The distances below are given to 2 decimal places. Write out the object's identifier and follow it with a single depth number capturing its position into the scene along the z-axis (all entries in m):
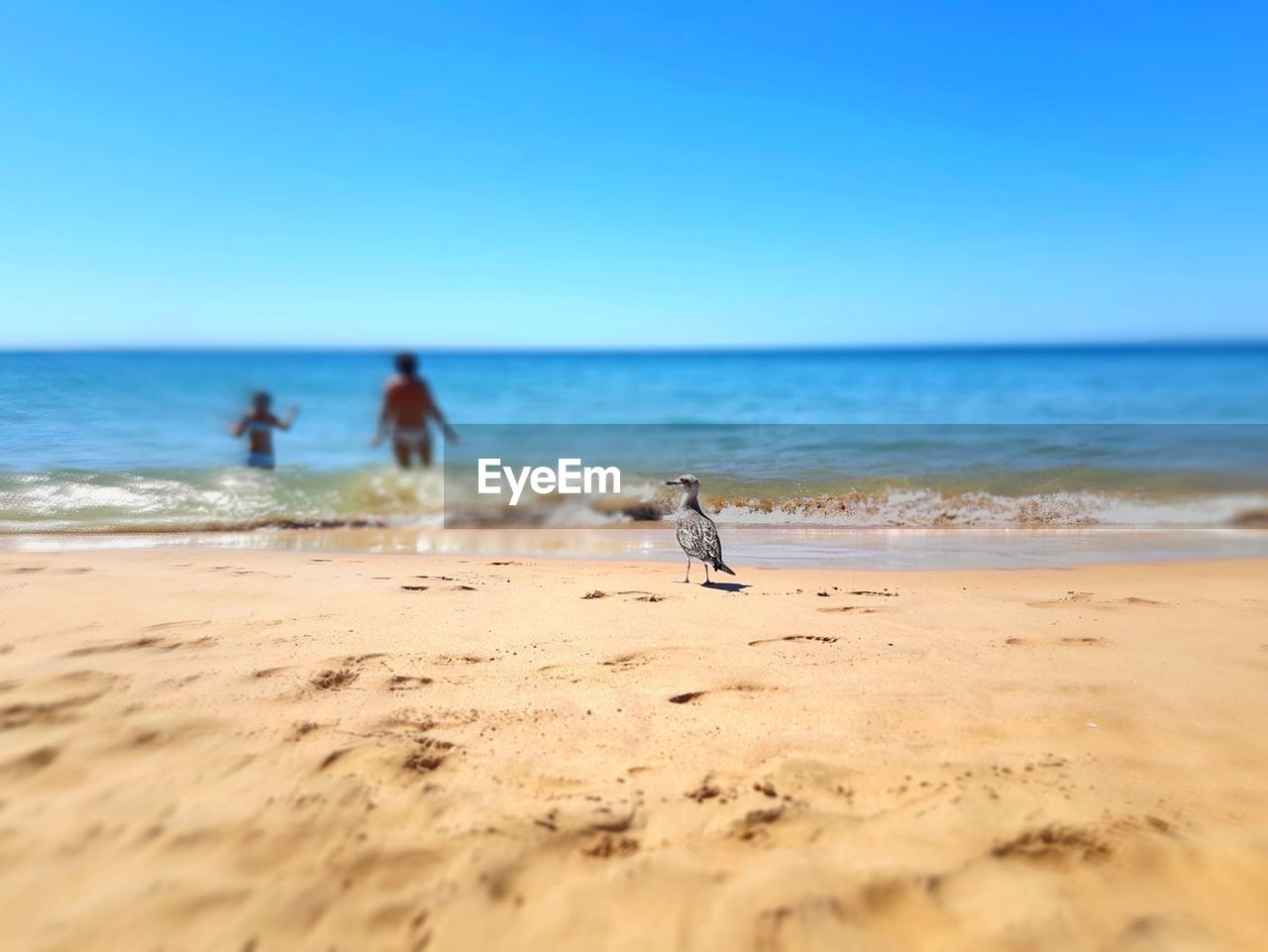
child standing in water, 11.52
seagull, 6.52
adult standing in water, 9.98
